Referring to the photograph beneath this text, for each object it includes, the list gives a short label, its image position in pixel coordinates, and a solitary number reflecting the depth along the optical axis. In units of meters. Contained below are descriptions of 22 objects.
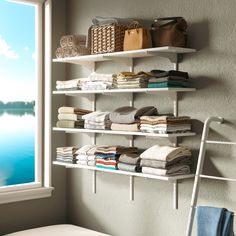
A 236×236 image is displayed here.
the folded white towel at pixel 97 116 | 3.56
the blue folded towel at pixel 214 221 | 2.83
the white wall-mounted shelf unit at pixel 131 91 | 3.16
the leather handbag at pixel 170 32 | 3.16
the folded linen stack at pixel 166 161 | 3.12
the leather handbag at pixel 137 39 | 3.27
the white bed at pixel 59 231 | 3.70
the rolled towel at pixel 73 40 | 3.80
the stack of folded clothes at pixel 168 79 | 3.11
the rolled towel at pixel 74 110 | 3.80
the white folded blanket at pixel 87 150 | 3.68
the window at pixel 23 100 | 4.00
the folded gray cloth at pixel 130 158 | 3.32
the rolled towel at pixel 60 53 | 3.90
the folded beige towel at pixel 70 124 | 3.80
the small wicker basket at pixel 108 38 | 3.45
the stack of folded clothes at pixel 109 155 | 3.49
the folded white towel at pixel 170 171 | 3.11
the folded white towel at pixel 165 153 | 3.12
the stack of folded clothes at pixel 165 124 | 3.12
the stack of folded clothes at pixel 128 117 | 3.33
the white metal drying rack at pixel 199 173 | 2.92
